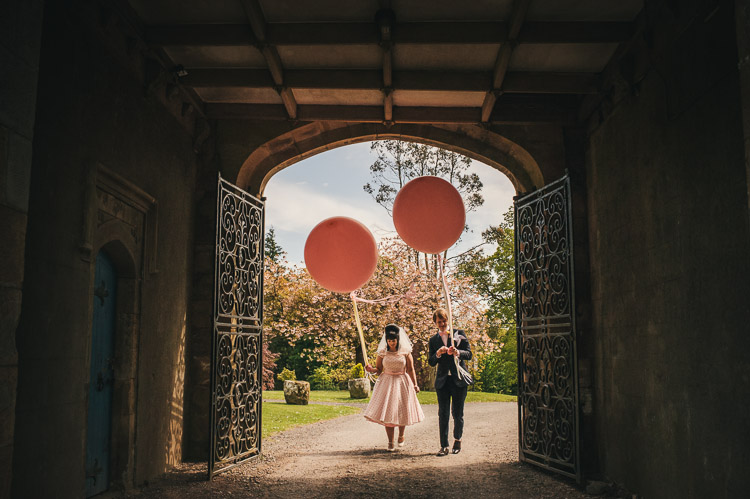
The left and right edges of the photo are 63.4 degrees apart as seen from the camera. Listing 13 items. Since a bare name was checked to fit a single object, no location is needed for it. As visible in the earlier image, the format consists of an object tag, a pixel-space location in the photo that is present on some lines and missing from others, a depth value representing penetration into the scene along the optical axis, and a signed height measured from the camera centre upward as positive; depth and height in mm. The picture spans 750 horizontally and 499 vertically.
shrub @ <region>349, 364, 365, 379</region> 20158 -1317
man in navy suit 7512 -565
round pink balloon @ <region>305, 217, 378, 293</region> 6879 +894
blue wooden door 5195 -423
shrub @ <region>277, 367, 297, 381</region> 21769 -1541
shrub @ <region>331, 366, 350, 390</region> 21266 -1597
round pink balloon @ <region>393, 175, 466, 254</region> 6578 +1277
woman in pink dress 8031 -757
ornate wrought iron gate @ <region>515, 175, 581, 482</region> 6426 -12
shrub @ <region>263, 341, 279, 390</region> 18062 -1021
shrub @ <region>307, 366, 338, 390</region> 23000 -1819
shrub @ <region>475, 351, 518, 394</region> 24438 -1739
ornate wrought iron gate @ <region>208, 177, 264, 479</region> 6539 +0
